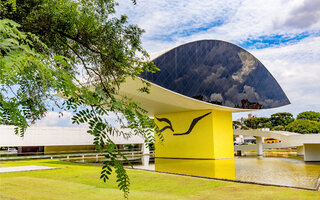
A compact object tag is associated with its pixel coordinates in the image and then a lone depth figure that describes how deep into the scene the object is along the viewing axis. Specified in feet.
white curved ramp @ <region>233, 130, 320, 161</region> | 66.74
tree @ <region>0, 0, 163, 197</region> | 5.02
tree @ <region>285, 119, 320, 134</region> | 145.69
